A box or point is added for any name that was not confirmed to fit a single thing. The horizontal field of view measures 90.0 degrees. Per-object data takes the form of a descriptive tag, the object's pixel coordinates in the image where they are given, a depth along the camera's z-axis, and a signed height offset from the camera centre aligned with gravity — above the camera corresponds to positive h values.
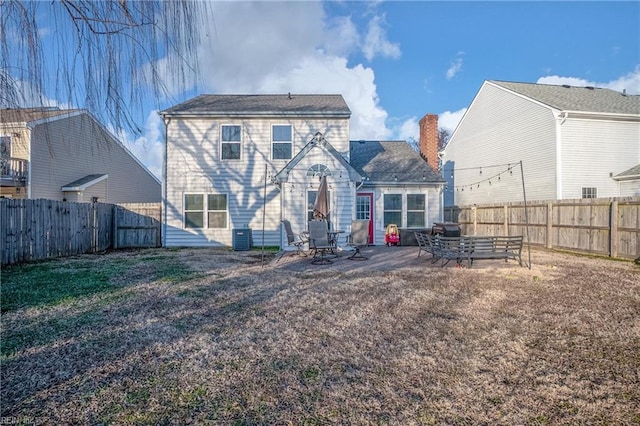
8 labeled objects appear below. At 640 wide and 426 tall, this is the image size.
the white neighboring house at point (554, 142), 14.78 +3.40
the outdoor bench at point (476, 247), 8.57 -1.02
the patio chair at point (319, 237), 9.62 -0.79
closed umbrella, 10.44 +0.32
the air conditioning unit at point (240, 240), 13.00 -1.17
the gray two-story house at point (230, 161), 14.03 +2.22
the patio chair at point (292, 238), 10.59 -0.92
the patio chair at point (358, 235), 10.31 -0.80
